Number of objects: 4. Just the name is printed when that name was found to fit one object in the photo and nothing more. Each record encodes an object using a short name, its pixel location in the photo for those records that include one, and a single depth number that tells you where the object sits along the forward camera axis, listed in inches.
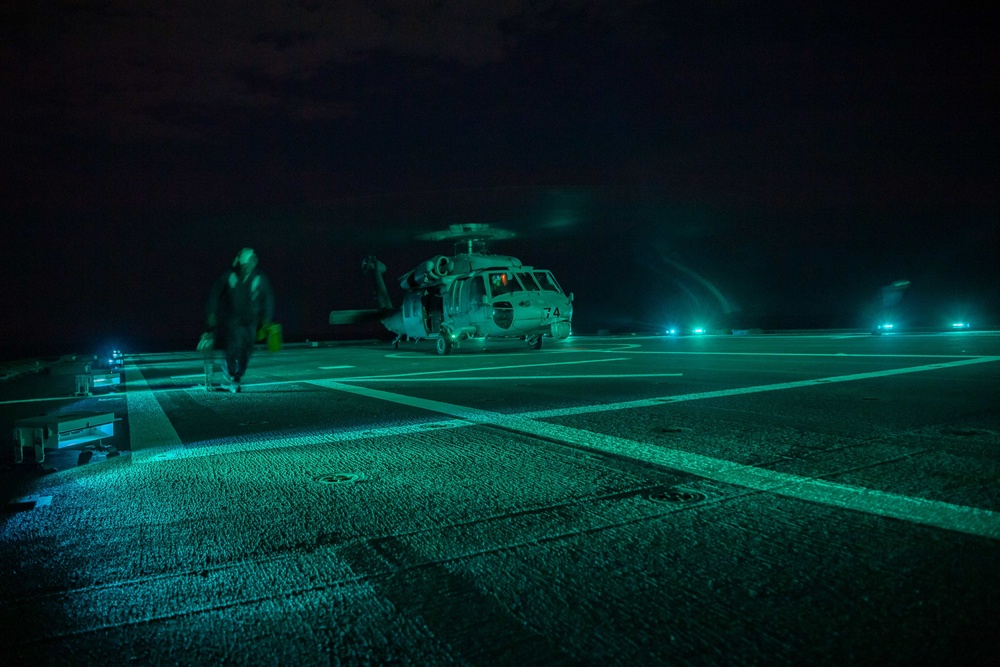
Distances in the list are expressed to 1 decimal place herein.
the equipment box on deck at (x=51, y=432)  137.3
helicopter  620.1
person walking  271.6
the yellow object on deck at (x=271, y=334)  277.3
